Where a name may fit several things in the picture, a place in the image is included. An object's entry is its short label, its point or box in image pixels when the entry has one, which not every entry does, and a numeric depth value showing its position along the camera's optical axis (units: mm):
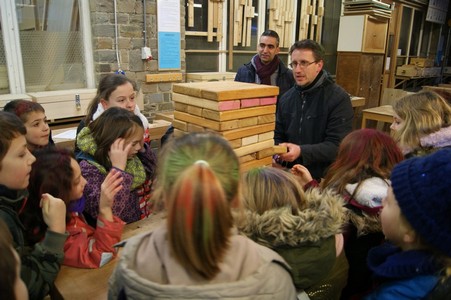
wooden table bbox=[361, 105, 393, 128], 4992
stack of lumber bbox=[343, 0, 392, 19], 6140
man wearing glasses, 2324
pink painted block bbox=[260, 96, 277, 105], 1574
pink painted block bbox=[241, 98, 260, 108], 1485
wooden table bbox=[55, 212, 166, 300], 1104
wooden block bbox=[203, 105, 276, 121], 1416
